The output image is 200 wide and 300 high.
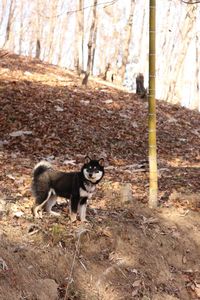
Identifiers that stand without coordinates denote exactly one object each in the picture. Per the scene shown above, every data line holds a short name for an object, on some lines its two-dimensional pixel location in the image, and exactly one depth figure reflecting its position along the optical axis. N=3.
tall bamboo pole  7.69
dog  6.80
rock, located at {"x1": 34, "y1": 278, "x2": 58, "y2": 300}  5.51
